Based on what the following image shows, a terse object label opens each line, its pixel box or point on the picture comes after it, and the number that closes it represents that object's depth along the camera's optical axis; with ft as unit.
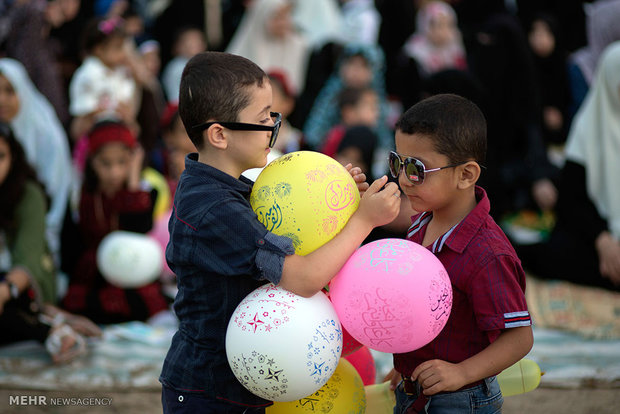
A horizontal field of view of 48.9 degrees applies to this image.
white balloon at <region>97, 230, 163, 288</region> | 15.10
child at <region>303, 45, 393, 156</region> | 22.94
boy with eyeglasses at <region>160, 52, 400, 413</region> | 6.33
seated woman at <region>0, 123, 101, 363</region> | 13.89
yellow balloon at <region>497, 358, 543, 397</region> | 7.52
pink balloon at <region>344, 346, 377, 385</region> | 8.05
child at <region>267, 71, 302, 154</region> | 18.95
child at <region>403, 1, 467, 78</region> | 24.32
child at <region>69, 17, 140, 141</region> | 20.04
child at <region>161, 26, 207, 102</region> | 25.53
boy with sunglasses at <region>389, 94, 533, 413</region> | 6.39
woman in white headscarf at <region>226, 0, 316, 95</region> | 26.45
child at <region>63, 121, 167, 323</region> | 15.69
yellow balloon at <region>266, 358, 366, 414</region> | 6.97
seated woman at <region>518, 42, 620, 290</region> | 16.31
